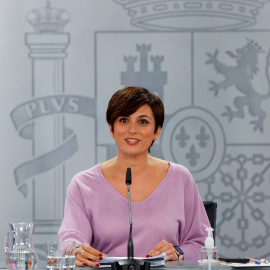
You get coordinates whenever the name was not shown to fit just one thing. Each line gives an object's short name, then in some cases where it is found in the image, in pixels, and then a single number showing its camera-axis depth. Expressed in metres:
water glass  4.45
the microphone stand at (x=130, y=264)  4.48
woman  5.80
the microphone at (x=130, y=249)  4.64
